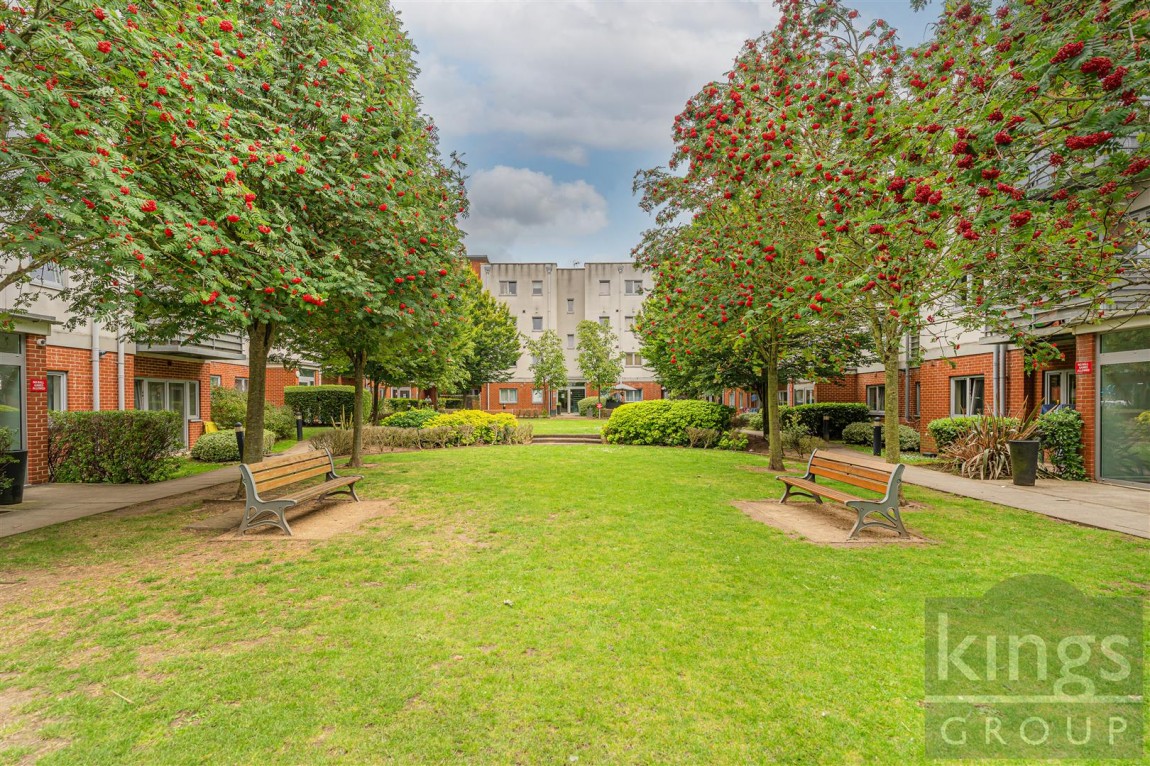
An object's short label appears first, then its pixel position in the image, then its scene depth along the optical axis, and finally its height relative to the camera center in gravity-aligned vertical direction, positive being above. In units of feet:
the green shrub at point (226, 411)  58.70 -3.17
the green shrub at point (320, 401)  81.51 -2.75
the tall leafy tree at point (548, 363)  124.06 +5.79
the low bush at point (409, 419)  60.44 -4.28
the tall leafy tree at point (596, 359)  119.14 +6.33
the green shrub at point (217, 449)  45.95 -6.02
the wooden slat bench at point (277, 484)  20.75 -4.48
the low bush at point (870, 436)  53.88 -5.98
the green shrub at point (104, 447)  34.40 -4.41
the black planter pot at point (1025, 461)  32.94 -5.07
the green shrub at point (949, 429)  41.59 -3.86
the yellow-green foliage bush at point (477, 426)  57.93 -5.01
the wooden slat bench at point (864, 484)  20.42 -4.45
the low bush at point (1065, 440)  35.37 -4.01
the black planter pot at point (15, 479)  27.45 -5.34
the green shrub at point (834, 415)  66.18 -3.99
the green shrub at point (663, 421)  55.31 -4.09
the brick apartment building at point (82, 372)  31.71 +1.06
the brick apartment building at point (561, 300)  143.43 +25.14
